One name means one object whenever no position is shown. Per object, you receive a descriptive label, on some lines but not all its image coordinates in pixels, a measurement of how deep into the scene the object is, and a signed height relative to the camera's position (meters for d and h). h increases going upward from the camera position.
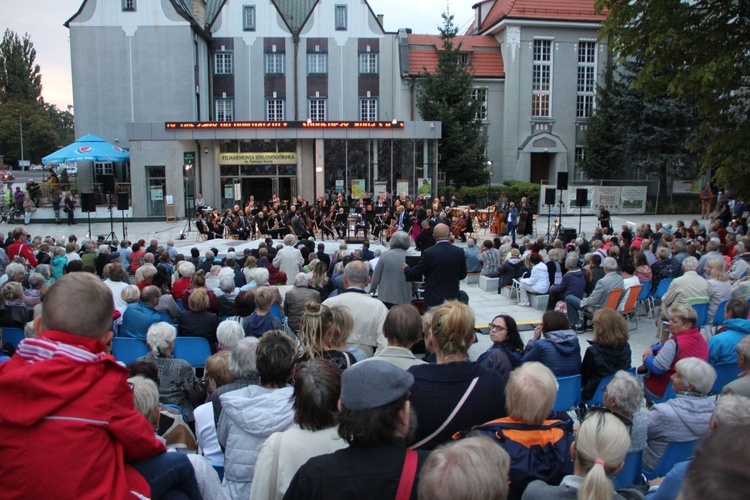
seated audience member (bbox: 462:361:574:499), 2.96 -1.18
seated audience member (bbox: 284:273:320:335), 7.08 -1.24
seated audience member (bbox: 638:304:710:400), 5.62 -1.37
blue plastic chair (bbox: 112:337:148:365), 6.58 -1.64
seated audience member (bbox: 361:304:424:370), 3.87 -0.88
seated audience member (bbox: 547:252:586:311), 9.96 -1.37
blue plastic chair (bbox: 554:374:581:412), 5.31 -1.71
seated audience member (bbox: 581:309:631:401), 5.39 -1.36
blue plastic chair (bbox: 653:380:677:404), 5.53 -1.79
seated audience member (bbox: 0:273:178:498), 2.00 -0.71
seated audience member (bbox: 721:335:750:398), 4.35 -1.32
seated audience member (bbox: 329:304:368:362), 4.62 -1.00
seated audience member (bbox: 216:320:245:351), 5.52 -1.23
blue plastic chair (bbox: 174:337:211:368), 6.45 -1.62
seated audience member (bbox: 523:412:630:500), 2.63 -1.13
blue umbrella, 28.09 +2.10
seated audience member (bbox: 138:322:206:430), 4.99 -1.51
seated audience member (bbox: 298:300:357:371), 4.53 -0.99
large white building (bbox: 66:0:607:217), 30.81 +6.98
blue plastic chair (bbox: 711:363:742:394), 5.95 -1.71
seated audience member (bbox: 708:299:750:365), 5.92 -1.39
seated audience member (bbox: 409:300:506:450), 3.13 -1.05
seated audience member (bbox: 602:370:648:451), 3.78 -1.25
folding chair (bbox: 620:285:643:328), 9.80 -1.63
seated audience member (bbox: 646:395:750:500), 2.88 -1.19
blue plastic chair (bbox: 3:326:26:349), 7.20 -1.63
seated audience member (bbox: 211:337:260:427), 4.09 -1.12
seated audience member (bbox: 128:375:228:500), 2.42 -1.09
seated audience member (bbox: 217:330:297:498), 3.44 -1.26
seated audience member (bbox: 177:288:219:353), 6.75 -1.37
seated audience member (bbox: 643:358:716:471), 4.19 -1.48
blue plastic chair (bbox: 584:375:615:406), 5.41 -1.74
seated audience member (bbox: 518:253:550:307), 11.53 -1.52
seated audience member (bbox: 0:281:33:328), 7.54 -1.41
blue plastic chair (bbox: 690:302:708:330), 8.46 -1.58
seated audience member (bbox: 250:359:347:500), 2.71 -1.09
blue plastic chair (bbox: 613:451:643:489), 3.97 -1.78
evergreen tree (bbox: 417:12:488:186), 33.75 +4.60
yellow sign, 30.80 +1.96
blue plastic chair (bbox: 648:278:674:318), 10.57 -1.57
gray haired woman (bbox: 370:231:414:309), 7.71 -0.99
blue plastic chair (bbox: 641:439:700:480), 4.13 -1.75
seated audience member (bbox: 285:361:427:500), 2.26 -0.97
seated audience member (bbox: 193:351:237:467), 3.97 -1.56
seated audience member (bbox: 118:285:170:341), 7.07 -1.39
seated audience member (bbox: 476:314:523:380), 4.77 -1.24
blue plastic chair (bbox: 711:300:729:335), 8.61 -1.65
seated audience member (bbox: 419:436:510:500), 1.93 -0.89
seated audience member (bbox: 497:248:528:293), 12.88 -1.49
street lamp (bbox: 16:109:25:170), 63.14 +7.41
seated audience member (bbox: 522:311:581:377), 5.55 -1.38
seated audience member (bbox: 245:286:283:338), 6.41 -1.27
